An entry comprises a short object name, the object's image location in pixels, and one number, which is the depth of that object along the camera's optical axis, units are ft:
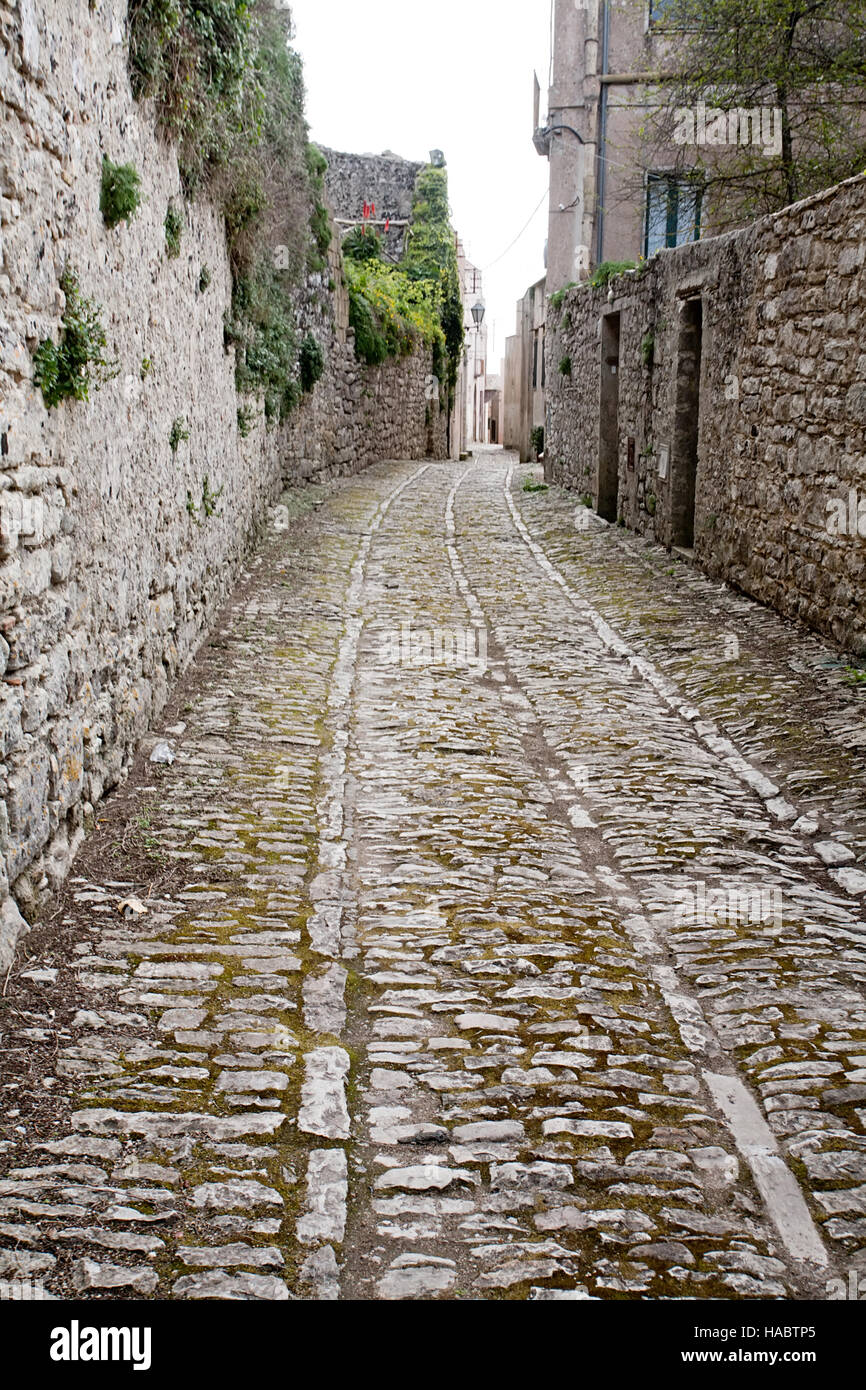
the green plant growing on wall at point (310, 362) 50.75
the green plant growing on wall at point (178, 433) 23.98
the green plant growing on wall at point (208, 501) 28.27
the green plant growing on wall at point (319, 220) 52.34
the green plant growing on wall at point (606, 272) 50.75
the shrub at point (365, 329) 68.08
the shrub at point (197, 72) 20.53
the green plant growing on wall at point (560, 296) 61.07
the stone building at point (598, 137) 65.82
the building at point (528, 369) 93.86
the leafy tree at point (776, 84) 39.73
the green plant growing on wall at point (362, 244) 82.58
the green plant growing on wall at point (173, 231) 23.58
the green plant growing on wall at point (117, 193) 17.79
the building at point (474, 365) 160.25
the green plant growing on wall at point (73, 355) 14.43
